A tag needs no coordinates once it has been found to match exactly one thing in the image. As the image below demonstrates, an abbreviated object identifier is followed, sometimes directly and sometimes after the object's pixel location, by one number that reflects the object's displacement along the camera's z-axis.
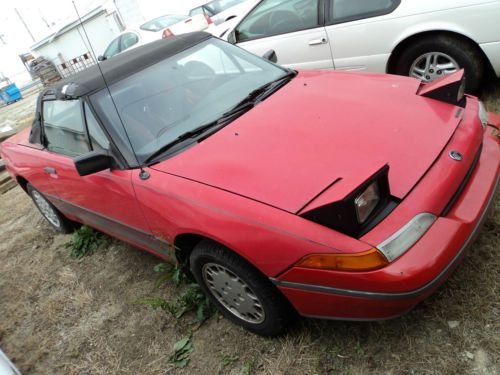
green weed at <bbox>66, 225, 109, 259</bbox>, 3.80
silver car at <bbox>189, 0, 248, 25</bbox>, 11.34
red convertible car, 1.71
